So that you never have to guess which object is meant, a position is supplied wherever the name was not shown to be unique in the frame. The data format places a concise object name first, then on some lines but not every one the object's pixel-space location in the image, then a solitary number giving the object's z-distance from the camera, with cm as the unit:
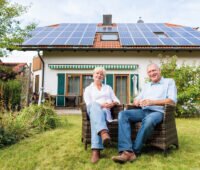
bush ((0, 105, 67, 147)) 480
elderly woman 356
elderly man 360
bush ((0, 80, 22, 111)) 1054
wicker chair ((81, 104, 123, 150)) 397
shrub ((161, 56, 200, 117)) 949
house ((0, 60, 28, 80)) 1403
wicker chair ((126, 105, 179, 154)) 372
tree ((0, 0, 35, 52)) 1086
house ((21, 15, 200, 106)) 1295
